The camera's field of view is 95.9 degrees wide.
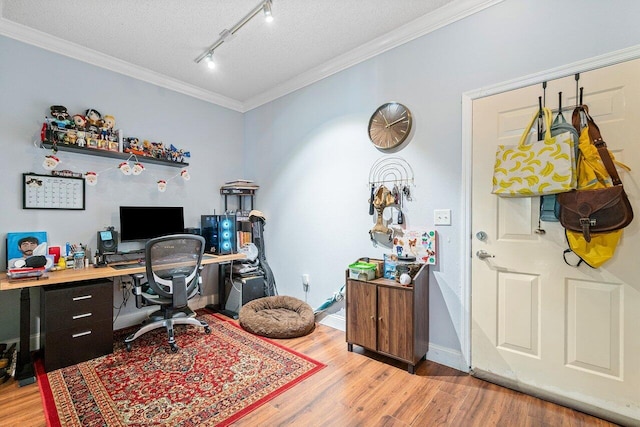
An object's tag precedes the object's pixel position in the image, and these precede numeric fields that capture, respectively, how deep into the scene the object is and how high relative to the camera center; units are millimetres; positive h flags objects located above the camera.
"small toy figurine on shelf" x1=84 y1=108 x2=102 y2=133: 2731 +880
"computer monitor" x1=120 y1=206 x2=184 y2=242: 2914 -106
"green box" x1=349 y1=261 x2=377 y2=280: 2373 -499
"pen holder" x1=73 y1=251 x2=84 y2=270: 2518 -422
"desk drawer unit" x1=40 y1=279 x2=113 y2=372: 2125 -855
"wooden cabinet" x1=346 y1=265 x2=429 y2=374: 2109 -825
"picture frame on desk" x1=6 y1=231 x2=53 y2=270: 2322 -286
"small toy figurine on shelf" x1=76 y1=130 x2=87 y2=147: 2590 +658
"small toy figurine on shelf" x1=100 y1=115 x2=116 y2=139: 2799 +840
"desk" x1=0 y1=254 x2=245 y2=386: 1979 -508
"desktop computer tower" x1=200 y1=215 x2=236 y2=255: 3324 -262
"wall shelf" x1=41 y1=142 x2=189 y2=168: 2550 +570
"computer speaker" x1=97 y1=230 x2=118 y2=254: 2732 -291
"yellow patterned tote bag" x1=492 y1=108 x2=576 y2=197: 1684 +275
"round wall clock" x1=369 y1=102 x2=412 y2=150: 2457 +756
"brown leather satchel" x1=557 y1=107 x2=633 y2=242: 1572 +24
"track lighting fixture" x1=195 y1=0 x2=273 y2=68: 1970 +1494
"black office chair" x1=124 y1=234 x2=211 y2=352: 2461 -579
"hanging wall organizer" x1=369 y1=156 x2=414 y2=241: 2488 +215
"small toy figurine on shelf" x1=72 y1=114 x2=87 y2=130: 2621 +830
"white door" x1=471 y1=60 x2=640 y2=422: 1609 -465
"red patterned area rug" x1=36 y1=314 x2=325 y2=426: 1669 -1178
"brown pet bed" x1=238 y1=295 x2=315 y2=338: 2695 -1066
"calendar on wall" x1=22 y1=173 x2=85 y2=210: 2459 +180
